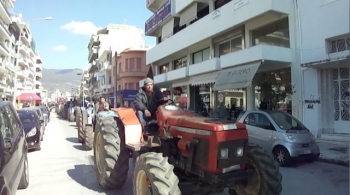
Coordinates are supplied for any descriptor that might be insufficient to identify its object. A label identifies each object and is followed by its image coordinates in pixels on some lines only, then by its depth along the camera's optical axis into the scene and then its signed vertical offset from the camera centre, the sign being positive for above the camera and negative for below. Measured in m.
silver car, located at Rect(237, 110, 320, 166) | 7.83 -0.96
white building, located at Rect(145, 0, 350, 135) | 12.16 +2.64
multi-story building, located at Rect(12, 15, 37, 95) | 60.58 +10.82
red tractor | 3.62 -0.77
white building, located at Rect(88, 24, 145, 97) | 51.52 +11.58
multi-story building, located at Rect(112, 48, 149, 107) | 41.16 +5.12
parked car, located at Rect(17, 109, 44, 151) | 9.93 -0.92
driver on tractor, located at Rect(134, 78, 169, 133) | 5.17 +0.05
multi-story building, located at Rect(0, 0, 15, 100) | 38.94 +7.17
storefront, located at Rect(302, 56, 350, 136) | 11.70 +0.13
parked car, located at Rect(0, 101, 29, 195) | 3.26 -0.64
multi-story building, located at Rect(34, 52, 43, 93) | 96.62 +11.94
